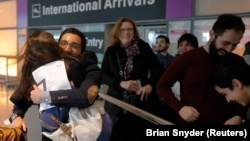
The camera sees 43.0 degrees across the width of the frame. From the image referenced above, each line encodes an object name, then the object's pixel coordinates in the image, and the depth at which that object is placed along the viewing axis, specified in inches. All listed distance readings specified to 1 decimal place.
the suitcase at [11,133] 55.7
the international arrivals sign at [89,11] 265.0
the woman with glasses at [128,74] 102.9
